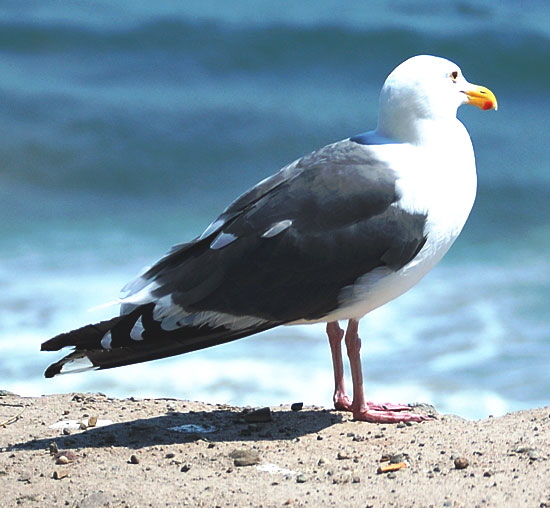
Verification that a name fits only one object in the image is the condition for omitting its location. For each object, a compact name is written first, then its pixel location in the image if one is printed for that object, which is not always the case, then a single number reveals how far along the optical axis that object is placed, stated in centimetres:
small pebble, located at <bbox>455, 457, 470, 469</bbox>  785
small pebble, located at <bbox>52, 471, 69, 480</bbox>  815
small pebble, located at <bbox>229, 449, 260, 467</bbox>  833
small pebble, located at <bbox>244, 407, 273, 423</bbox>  950
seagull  880
